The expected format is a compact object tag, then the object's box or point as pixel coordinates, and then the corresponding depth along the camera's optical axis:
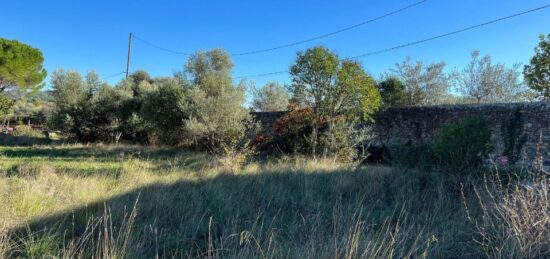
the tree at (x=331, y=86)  9.30
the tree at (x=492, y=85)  17.48
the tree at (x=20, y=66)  23.53
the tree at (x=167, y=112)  13.16
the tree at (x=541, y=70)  11.03
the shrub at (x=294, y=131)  10.92
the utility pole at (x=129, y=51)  26.73
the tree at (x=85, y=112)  16.19
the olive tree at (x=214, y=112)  11.61
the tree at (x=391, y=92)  16.28
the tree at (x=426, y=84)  18.66
